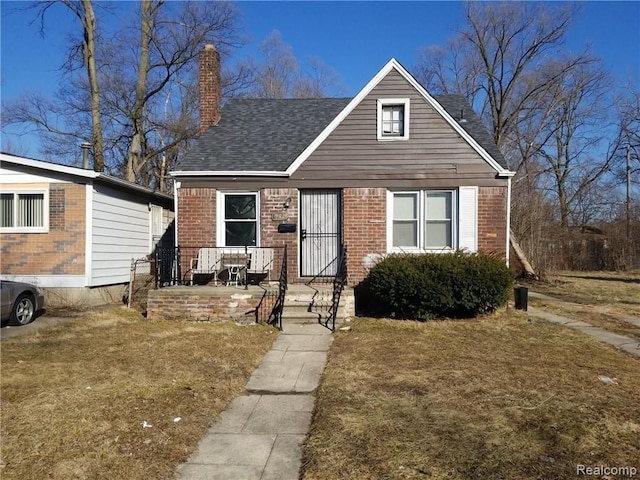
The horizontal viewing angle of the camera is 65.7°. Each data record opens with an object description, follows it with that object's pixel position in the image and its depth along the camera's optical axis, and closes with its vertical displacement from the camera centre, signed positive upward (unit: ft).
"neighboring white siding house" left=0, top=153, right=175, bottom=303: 38.47 +1.13
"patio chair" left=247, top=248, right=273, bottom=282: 37.42 -1.49
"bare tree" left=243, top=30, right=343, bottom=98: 112.98 +34.85
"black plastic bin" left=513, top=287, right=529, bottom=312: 37.40 -4.22
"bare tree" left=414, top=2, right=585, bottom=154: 97.97 +31.86
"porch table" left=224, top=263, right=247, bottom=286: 37.25 -2.34
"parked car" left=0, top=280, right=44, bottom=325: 30.91 -4.07
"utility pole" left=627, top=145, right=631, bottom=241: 92.32 +9.91
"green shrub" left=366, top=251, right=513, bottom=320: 31.81 -2.79
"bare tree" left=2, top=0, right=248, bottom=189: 77.87 +21.98
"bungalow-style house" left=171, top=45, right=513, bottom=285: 37.58 +3.93
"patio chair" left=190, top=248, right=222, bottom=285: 37.55 -1.67
